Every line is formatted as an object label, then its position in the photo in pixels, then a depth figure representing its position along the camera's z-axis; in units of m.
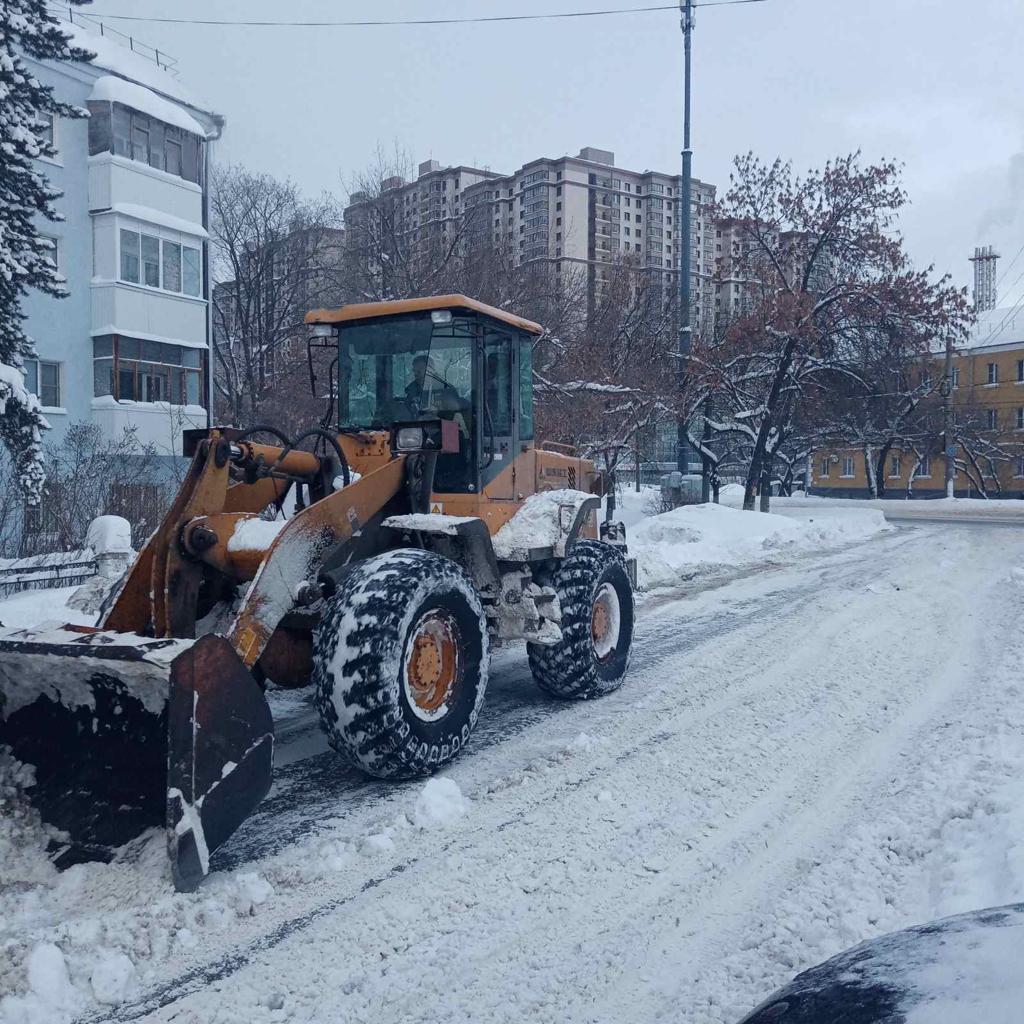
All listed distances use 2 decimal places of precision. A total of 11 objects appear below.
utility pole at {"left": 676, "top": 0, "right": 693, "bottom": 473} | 19.83
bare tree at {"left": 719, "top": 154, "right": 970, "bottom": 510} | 22.22
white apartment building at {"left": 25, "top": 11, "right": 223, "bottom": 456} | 22.31
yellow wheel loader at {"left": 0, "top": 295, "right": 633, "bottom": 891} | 4.04
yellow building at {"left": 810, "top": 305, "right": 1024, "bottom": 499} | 49.06
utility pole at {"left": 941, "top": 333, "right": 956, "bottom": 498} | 36.31
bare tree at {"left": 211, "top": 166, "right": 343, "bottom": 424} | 34.81
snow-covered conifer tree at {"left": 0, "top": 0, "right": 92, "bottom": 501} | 12.80
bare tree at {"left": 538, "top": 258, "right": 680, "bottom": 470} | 19.78
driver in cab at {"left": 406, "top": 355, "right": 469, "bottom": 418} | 6.42
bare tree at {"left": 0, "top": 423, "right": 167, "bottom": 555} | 12.44
